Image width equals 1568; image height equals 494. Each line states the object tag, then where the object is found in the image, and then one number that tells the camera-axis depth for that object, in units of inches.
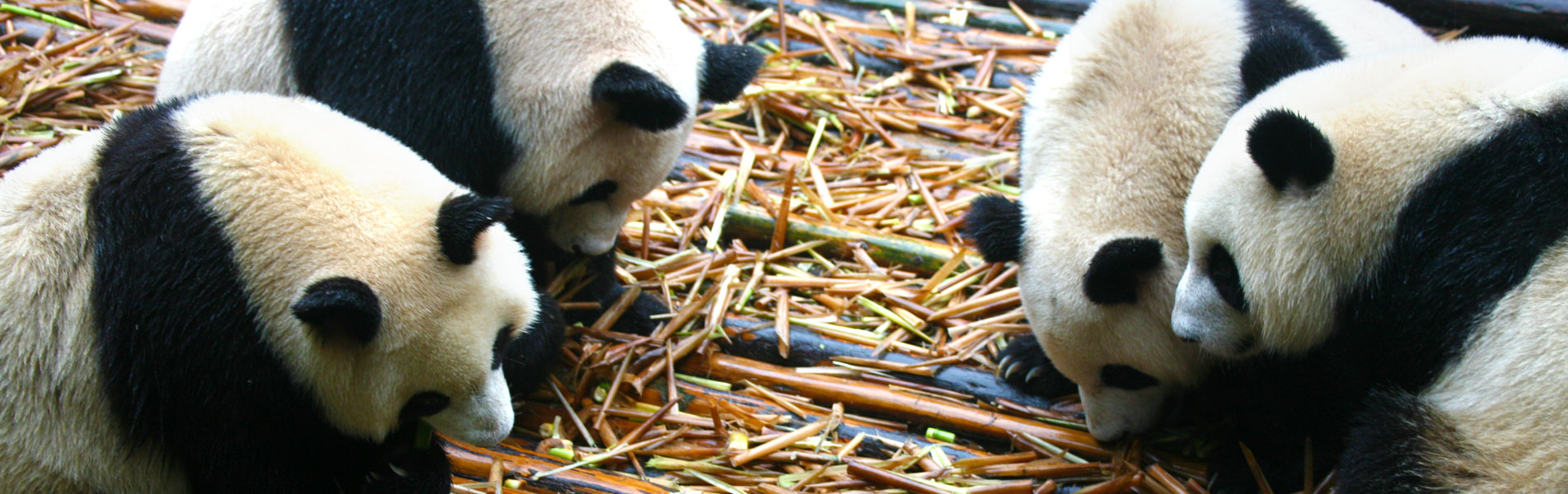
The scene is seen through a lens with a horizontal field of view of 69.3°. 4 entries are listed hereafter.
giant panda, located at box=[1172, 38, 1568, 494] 92.4
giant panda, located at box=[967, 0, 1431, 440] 118.0
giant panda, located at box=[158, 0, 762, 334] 129.1
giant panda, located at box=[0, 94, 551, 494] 92.2
